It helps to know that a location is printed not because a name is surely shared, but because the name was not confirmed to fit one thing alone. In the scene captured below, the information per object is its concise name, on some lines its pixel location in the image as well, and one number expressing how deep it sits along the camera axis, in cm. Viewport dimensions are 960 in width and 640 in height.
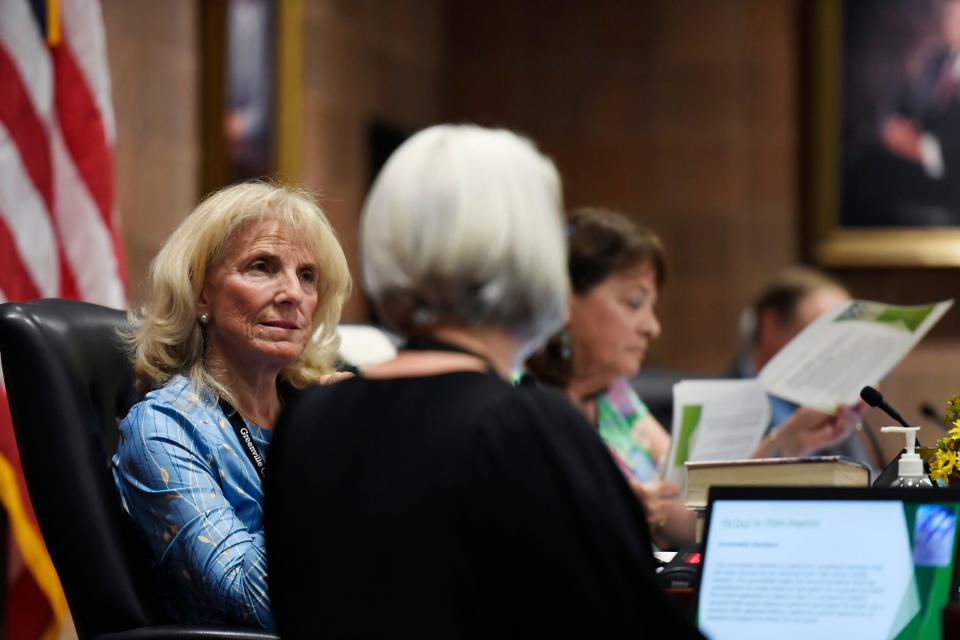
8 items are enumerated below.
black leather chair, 447
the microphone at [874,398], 482
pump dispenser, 454
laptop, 345
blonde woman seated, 450
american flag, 730
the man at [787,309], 1005
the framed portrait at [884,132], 1399
